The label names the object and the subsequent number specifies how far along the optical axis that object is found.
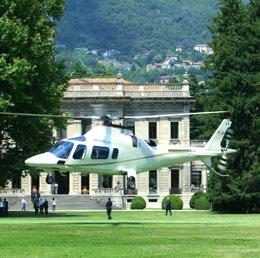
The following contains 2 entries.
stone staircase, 101.44
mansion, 118.38
